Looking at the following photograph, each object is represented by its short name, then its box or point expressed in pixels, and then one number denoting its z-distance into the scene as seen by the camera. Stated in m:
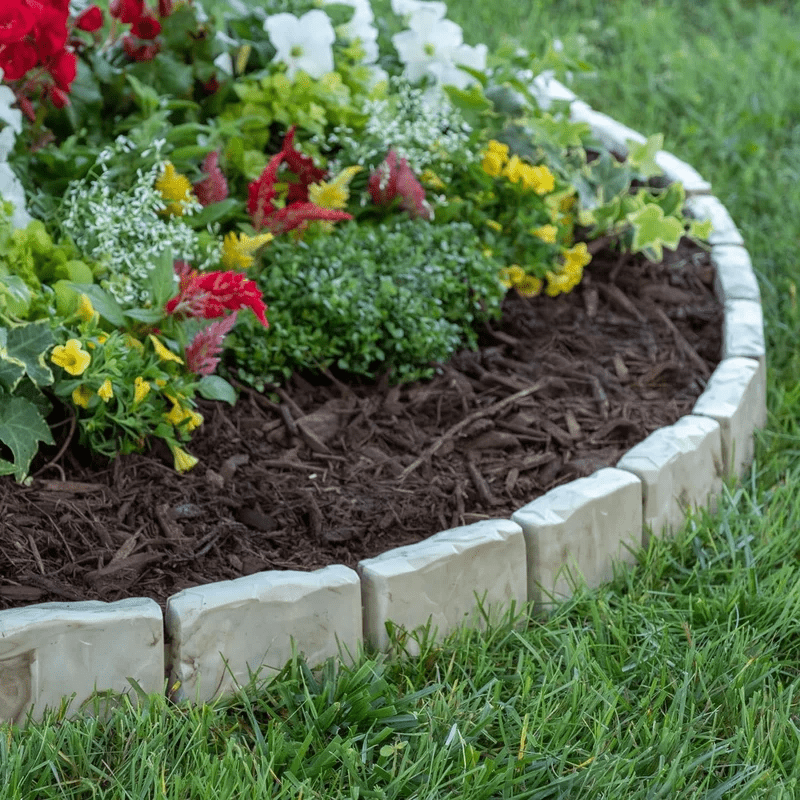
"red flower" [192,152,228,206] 2.55
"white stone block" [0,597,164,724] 1.67
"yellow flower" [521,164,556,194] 2.85
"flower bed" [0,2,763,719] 1.98
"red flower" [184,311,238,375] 2.12
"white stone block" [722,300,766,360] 2.70
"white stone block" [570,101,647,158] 3.53
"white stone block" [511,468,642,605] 2.08
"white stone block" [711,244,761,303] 2.93
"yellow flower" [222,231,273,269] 2.40
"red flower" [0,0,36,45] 1.96
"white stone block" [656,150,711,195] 3.35
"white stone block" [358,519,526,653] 1.91
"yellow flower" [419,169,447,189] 2.89
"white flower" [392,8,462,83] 3.10
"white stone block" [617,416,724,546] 2.24
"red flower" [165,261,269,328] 1.96
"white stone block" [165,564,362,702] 1.77
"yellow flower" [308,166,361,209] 2.62
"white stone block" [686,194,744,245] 3.16
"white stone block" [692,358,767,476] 2.45
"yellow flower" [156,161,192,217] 2.47
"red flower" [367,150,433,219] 2.73
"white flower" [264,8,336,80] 2.89
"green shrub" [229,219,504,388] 2.42
